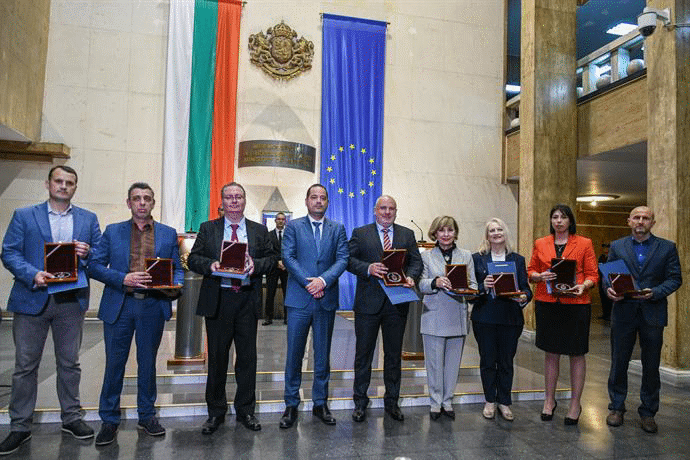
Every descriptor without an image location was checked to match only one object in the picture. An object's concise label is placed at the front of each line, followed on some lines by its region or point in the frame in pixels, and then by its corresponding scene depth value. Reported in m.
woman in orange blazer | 3.43
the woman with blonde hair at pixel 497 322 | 3.52
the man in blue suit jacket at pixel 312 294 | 3.38
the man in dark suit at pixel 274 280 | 7.10
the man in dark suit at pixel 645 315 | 3.47
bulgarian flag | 7.95
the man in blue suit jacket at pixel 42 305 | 2.87
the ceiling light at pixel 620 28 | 10.11
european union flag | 8.61
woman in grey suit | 3.55
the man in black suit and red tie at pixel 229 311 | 3.18
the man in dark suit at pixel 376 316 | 3.48
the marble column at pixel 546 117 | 7.08
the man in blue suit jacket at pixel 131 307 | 3.02
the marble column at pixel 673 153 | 4.93
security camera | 4.86
